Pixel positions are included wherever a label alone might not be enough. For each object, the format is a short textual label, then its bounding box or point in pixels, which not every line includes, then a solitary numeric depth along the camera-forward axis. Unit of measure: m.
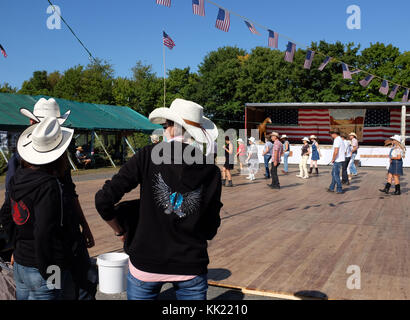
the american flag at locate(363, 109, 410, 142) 27.38
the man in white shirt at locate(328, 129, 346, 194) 11.77
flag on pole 15.46
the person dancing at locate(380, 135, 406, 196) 11.09
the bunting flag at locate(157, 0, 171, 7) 8.41
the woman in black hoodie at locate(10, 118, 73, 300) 2.42
